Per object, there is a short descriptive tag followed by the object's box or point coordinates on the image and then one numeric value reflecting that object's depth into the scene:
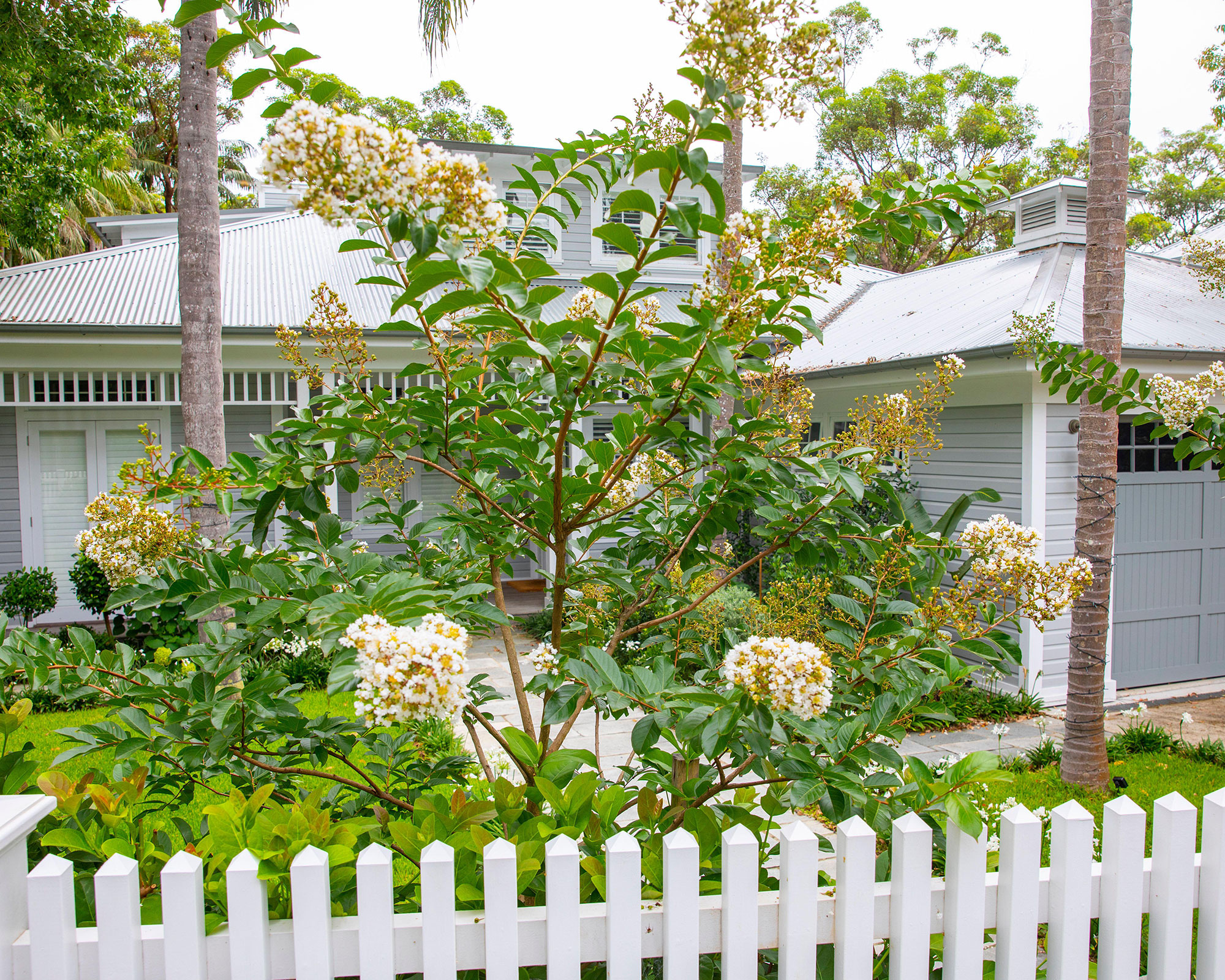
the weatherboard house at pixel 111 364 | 8.16
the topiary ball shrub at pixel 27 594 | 7.85
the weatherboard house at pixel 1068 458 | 6.34
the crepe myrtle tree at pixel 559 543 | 1.31
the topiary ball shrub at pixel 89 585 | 7.98
